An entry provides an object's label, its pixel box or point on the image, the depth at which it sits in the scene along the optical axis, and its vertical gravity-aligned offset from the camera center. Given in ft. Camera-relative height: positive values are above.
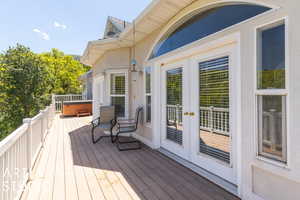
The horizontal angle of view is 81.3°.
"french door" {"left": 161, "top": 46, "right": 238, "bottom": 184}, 8.35 -0.66
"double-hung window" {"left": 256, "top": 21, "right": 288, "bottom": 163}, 5.90 +0.23
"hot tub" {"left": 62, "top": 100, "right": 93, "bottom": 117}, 33.99 -1.60
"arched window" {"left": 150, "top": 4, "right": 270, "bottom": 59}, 7.33 +3.97
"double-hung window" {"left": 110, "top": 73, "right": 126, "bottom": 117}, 18.90 +0.84
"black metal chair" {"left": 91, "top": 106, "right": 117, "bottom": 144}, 16.58 -1.81
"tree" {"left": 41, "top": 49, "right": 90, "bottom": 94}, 65.98 +10.67
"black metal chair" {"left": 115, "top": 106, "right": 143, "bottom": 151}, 14.76 -2.44
